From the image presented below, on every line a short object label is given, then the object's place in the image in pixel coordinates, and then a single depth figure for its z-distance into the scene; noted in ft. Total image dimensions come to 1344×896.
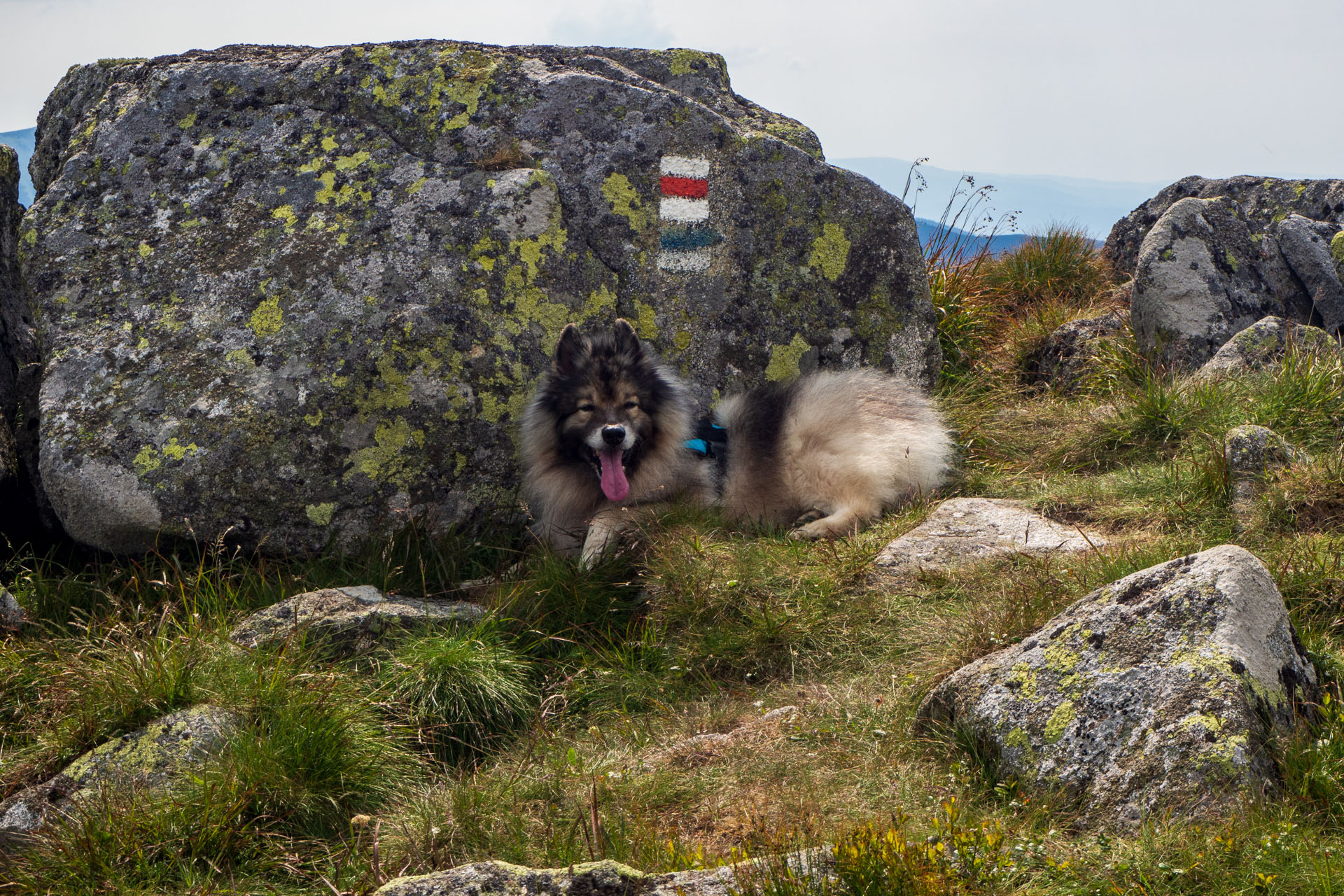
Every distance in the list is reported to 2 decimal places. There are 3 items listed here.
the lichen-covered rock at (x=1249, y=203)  28.37
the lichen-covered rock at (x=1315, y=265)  22.45
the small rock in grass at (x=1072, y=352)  23.12
